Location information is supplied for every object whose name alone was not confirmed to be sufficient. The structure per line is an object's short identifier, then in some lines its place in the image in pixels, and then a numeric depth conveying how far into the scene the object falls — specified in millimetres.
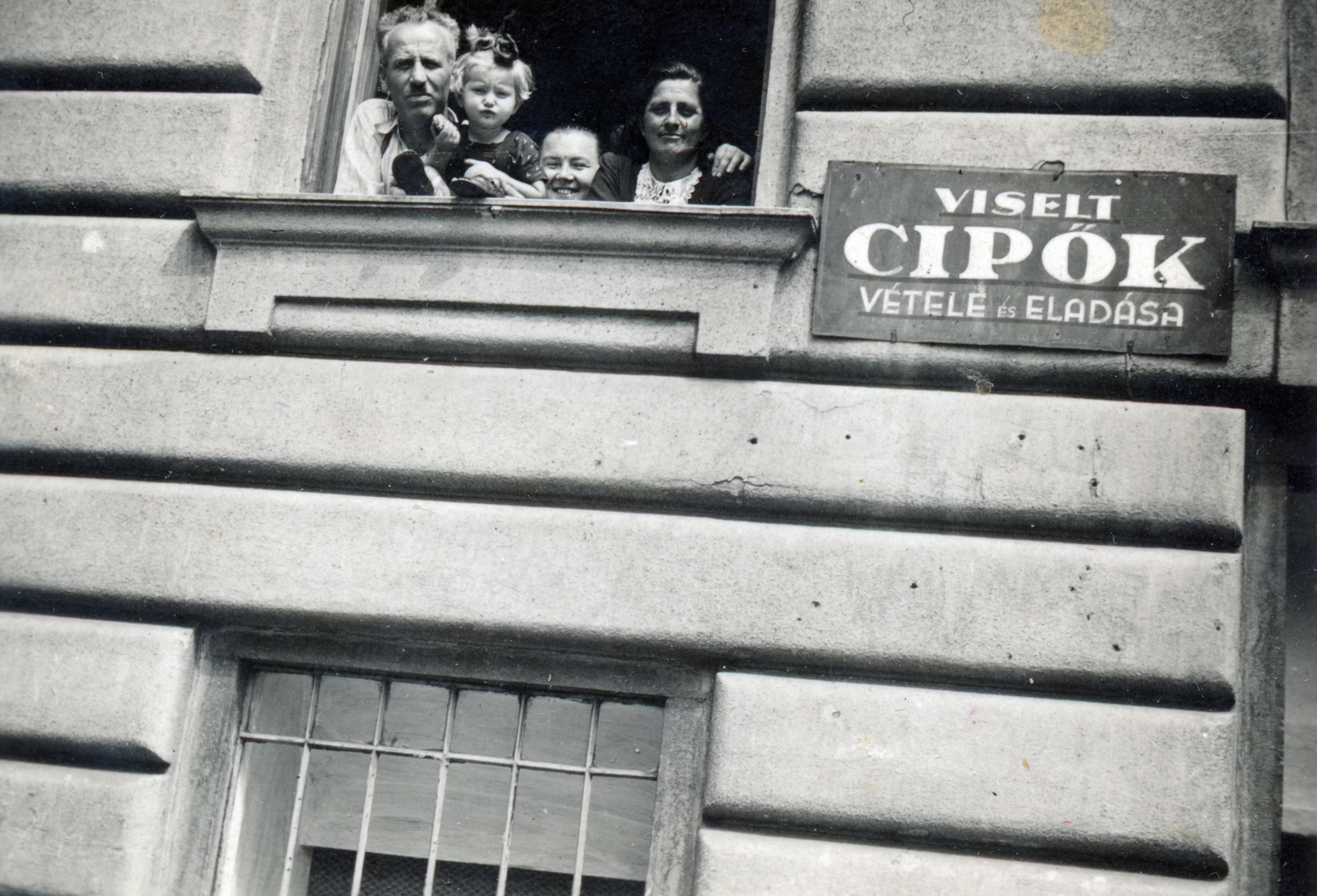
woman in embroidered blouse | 4227
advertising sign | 3559
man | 4418
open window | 4363
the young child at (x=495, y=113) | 4320
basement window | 3721
